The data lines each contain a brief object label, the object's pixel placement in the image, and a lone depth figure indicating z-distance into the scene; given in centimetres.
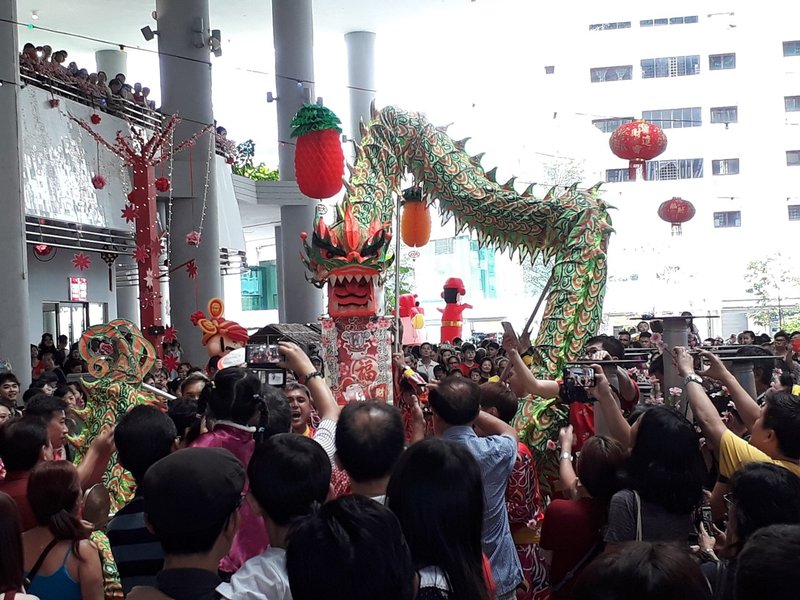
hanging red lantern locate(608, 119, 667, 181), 996
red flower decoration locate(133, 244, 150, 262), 1065
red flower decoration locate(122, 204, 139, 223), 1052
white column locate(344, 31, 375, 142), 1784
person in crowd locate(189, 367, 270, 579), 273
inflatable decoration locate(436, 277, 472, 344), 1402
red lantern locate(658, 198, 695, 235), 1301
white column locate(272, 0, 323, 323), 1380
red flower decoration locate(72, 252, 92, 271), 1175
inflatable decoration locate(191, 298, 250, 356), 736
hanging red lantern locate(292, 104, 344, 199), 776
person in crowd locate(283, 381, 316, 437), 355
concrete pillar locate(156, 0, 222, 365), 1237
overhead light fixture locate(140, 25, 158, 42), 1278
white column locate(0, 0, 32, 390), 845
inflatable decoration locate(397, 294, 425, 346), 1379
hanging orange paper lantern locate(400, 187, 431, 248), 921
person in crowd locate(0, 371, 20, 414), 569
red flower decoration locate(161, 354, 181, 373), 966
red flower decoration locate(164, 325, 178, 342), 1054
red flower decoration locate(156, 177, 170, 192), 1080
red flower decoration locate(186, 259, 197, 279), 1227
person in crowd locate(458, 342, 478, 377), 891
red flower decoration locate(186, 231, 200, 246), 1218
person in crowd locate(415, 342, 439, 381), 1004
